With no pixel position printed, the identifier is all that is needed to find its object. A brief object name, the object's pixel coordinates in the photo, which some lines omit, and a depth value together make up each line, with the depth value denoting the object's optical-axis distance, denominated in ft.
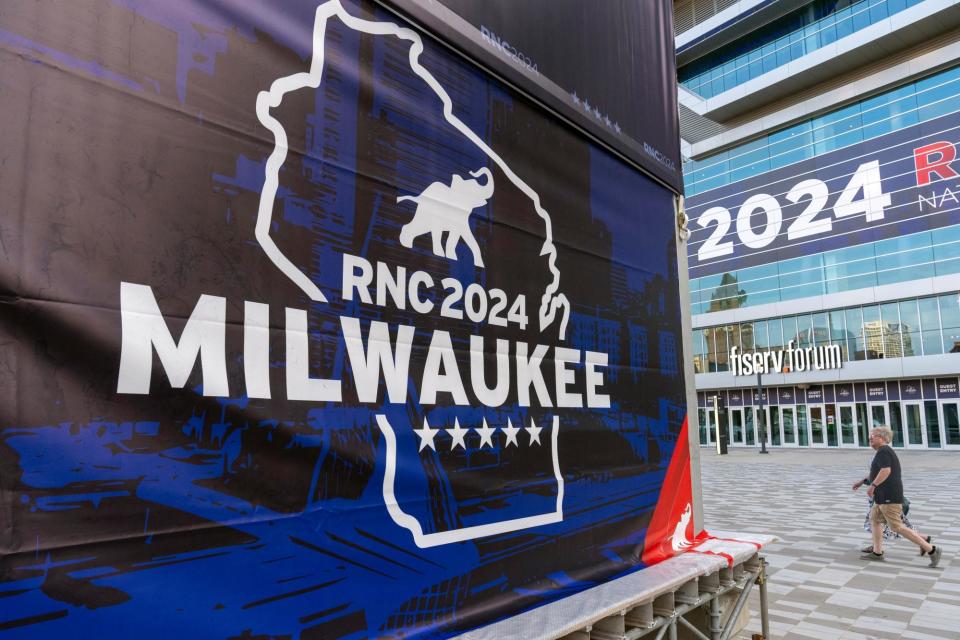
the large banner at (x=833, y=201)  88.84
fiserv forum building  88.69
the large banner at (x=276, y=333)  5.32
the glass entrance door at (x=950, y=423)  86.43
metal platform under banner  9.00
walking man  24.44
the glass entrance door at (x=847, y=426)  96.68
